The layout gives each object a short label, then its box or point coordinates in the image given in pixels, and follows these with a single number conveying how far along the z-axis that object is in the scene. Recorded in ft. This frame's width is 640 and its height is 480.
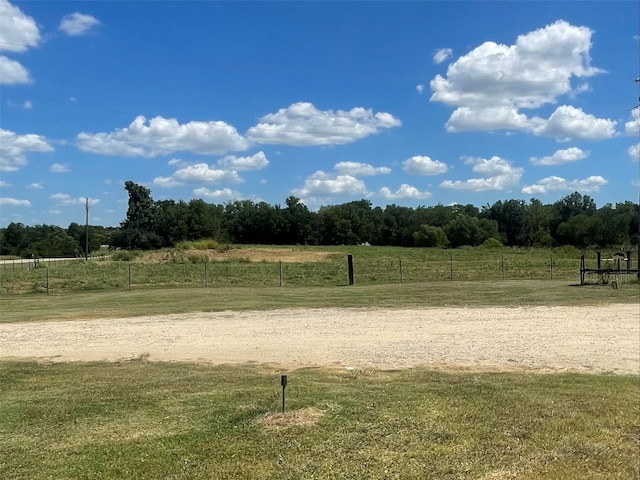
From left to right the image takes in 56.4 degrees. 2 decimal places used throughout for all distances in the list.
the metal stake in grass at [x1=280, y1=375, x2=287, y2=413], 17.35
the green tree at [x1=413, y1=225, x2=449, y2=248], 384.68
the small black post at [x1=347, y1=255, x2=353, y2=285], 90.93
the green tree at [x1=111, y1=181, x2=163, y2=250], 359.46
